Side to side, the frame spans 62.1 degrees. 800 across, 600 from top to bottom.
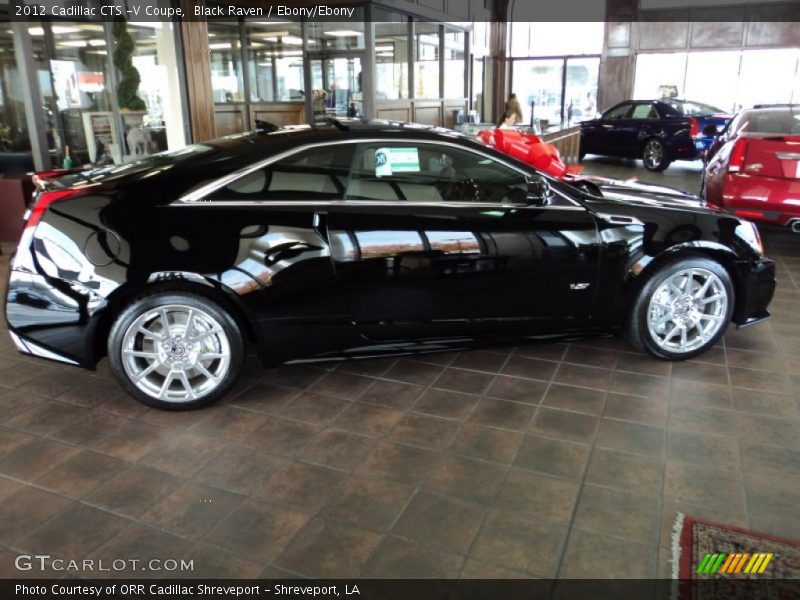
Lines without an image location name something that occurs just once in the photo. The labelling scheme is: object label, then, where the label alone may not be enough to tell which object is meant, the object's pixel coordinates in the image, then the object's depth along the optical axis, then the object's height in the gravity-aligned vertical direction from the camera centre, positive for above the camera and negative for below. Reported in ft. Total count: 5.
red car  20.66 -2.54
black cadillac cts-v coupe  11.10 -2.76
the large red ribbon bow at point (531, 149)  19.50 -1.62
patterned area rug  7.56 -5.38
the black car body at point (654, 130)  44.29 -2.60
